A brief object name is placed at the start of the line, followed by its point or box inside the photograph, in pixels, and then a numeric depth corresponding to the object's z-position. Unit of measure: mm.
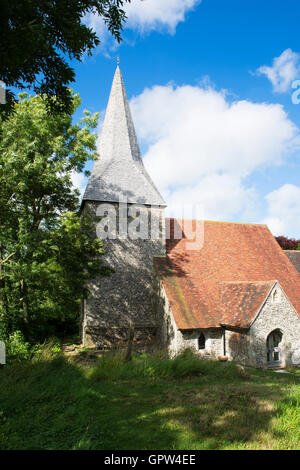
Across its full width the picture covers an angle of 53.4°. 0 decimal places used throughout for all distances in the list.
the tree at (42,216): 11734
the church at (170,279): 15141
